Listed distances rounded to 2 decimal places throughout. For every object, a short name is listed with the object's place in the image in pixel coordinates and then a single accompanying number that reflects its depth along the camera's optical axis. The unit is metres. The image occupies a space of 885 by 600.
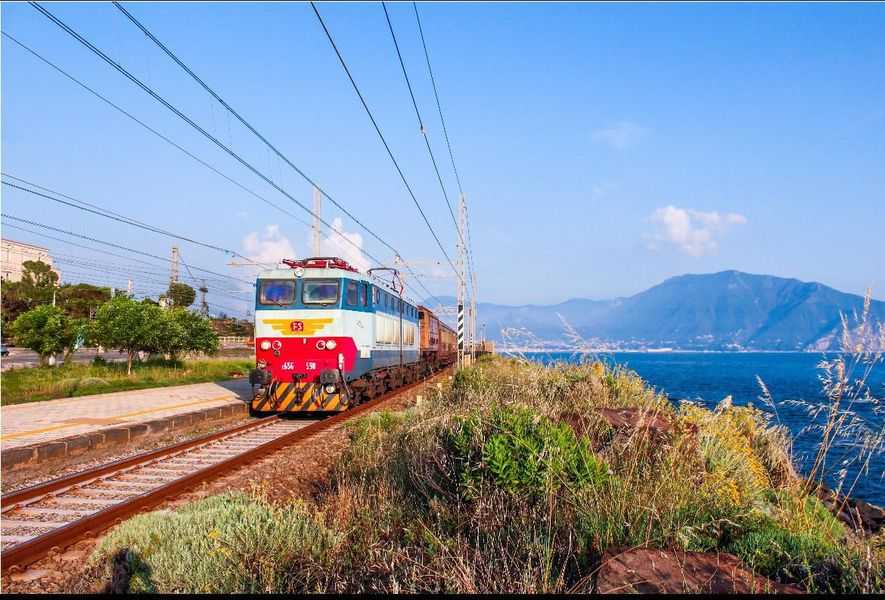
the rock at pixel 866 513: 10.21
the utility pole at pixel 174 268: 49.44
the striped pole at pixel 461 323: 29.23
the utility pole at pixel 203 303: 66.38
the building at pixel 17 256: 89.80
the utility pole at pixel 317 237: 28.53
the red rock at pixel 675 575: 3.42
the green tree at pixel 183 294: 75.31
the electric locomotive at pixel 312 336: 15.39
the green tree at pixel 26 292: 64.44
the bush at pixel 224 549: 4.23
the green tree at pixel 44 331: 26.39
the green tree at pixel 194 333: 31.21
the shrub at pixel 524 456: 5.17
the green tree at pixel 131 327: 27.81
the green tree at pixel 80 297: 65.00
